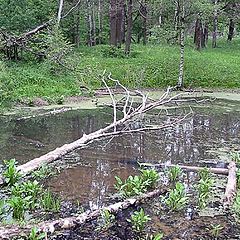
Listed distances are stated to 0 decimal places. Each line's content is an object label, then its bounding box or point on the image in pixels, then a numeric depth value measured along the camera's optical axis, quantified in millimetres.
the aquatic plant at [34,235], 4387
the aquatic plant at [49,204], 5610
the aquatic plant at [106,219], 5170
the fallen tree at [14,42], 10563
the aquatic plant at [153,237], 4503
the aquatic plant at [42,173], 6710
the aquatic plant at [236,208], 5613
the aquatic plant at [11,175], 5895
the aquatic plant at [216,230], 5098
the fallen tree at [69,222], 4542
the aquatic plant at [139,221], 5093
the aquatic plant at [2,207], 5226
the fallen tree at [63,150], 6310
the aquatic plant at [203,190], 5950
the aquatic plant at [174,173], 6952
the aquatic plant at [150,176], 6506
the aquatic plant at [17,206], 5236
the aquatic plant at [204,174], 6850
